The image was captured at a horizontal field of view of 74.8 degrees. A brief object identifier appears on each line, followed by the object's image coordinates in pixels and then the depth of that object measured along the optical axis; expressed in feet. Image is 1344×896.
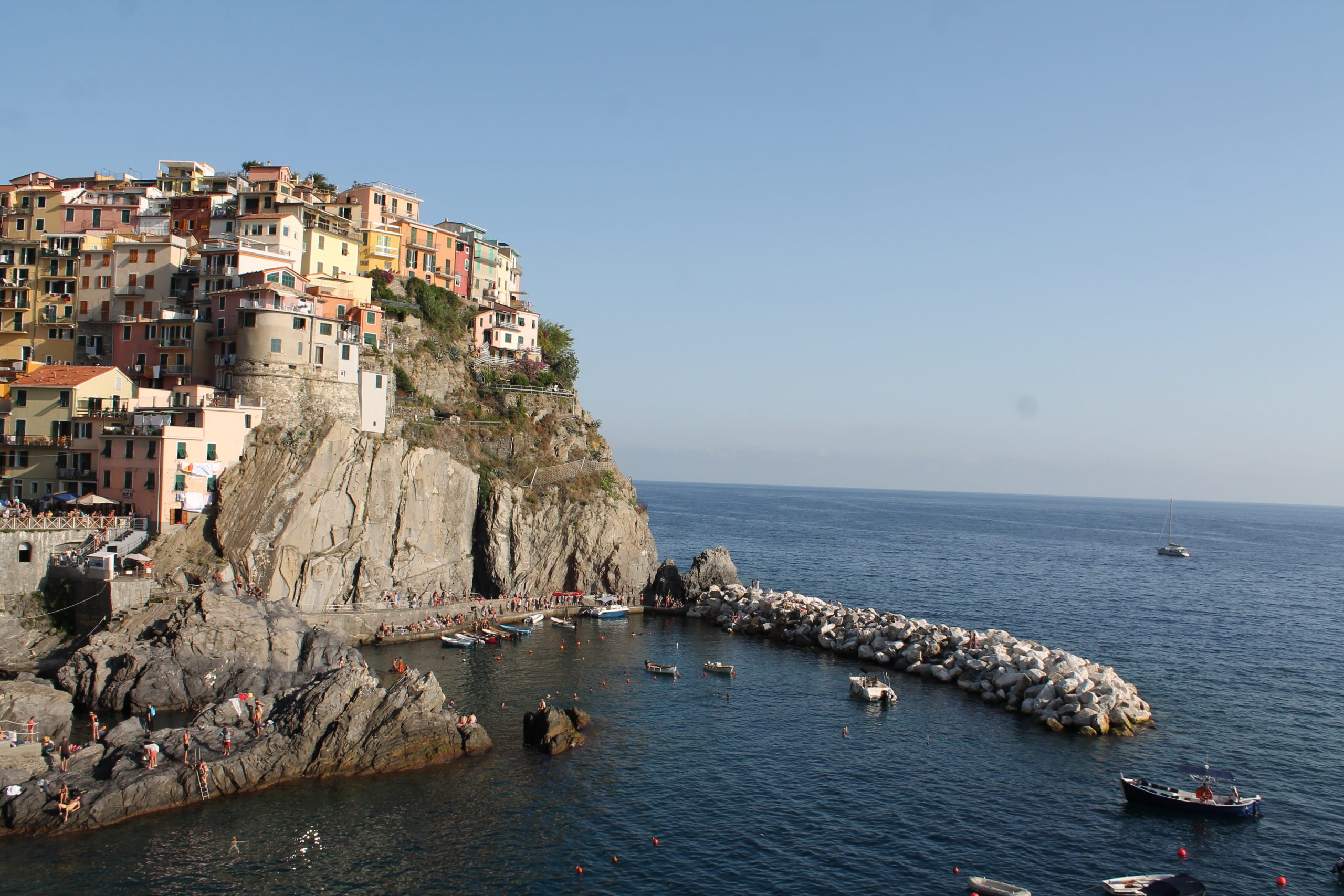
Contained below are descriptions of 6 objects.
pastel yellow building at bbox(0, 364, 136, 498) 216.13
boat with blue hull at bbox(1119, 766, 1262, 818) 130.41
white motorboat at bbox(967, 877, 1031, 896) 105.91
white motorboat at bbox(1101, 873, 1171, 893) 107.55
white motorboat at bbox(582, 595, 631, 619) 262.67
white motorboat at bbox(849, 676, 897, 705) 183.73
